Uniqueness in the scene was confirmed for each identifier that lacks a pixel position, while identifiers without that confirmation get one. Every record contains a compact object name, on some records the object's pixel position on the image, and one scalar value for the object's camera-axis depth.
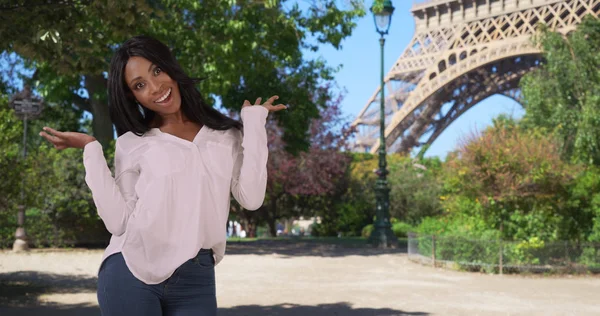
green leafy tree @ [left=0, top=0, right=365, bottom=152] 7.21
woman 2.49
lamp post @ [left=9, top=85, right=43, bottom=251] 18.48
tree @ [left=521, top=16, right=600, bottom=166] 17.36
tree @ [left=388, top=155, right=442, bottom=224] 30.56
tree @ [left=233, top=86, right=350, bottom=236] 29.03
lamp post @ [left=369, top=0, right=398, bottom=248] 22.44
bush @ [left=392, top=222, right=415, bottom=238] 28.34
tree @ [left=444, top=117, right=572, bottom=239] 13.99
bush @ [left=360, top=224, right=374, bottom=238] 29.05
